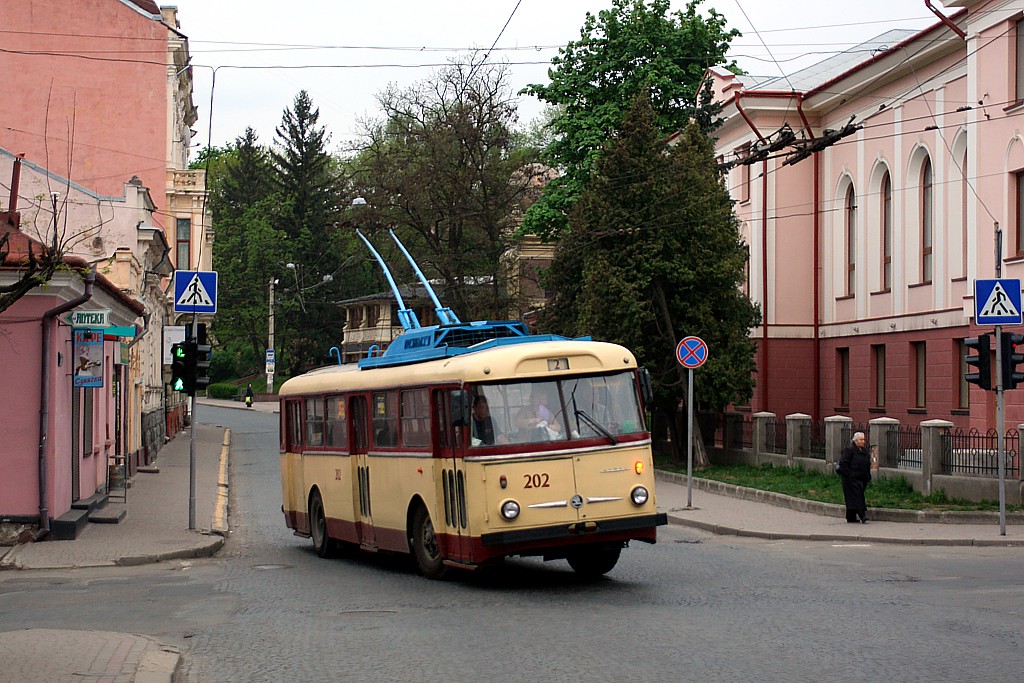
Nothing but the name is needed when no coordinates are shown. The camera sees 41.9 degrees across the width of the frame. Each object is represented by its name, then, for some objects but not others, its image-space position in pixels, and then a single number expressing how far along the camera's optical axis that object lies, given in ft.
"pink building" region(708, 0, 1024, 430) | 95.66
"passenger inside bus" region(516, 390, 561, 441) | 46.73
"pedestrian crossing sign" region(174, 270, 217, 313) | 69.92
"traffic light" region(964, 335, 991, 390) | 65.05
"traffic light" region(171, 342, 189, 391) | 70.03
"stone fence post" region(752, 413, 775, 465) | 106.73
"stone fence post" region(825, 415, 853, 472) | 90.70
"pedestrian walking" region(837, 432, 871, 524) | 70.74
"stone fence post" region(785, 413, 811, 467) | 99.64
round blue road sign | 83.82
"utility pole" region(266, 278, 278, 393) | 247.29
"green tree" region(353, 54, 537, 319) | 163.53
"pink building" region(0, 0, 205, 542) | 63.21
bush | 314.76
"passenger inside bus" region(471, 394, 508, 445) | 46.44
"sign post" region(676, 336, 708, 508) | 83.66
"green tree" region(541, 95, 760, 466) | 108.99
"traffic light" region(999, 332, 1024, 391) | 64.90
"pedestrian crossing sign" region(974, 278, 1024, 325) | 64.28
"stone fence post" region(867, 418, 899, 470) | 82.74
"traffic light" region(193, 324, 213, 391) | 70.03
